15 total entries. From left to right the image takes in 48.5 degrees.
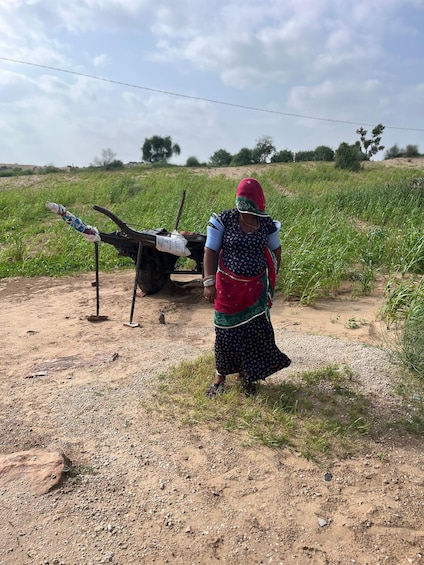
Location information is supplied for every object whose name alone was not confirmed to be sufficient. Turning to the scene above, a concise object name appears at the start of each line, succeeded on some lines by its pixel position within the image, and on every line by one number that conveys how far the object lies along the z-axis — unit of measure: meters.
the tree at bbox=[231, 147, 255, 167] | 38.44
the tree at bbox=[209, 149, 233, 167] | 44.24
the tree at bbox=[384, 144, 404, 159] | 40.99
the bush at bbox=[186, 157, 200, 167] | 44.25
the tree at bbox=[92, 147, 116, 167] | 38.90
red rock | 2.44
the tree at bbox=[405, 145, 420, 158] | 39.47
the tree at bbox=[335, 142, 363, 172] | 27.84
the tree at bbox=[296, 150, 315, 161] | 38.69
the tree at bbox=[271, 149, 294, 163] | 38.04
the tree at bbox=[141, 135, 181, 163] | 55.09
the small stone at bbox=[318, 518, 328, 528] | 2.22
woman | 3.08
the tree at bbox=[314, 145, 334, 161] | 37.69
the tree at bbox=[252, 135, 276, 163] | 39.03
